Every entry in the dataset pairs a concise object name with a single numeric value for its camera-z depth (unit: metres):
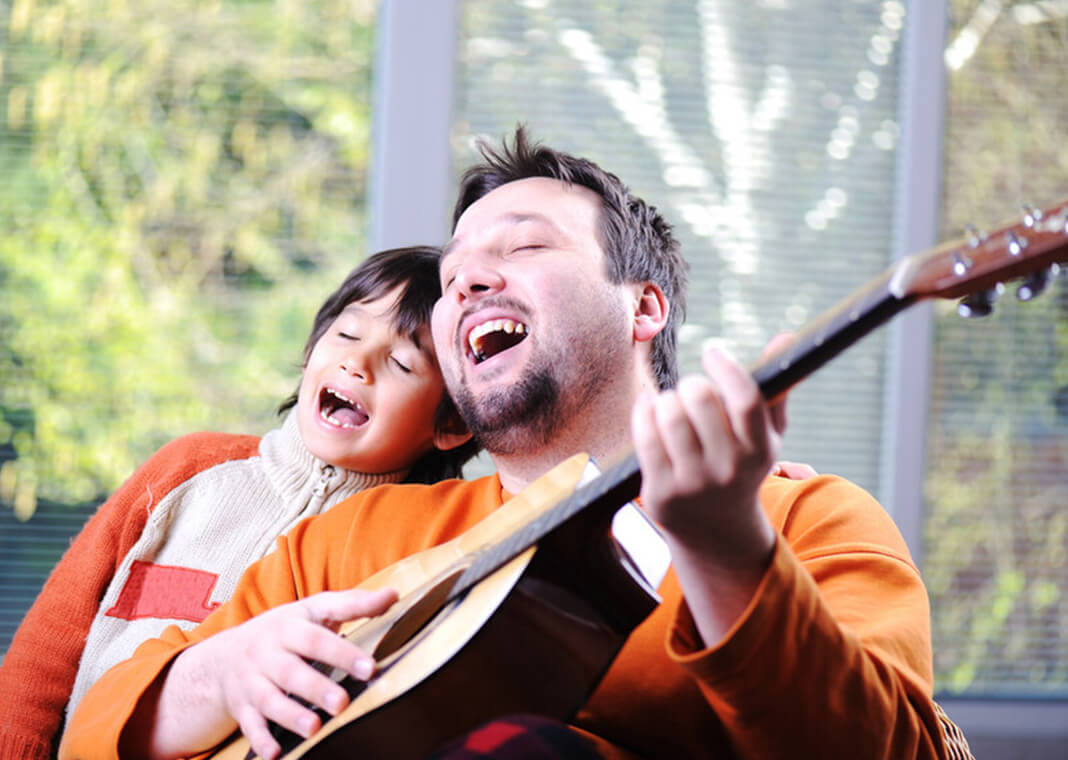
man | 1.57
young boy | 1.96
